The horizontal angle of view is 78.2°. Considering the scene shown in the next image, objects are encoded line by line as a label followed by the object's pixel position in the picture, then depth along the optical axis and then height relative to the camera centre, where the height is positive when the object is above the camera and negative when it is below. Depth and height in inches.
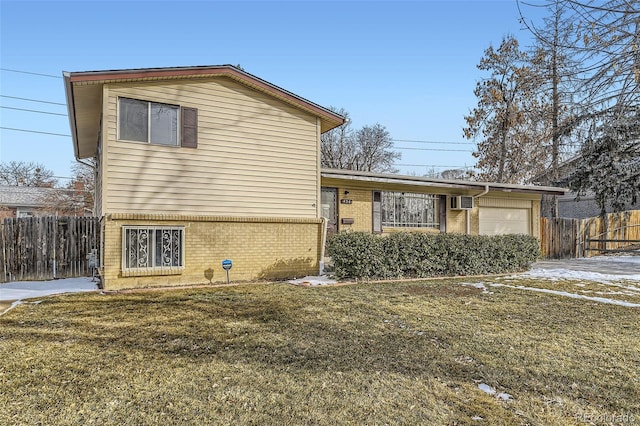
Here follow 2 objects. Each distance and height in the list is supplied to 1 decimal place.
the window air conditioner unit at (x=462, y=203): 552.4 +19.0
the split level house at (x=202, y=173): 308.0 +37.5
